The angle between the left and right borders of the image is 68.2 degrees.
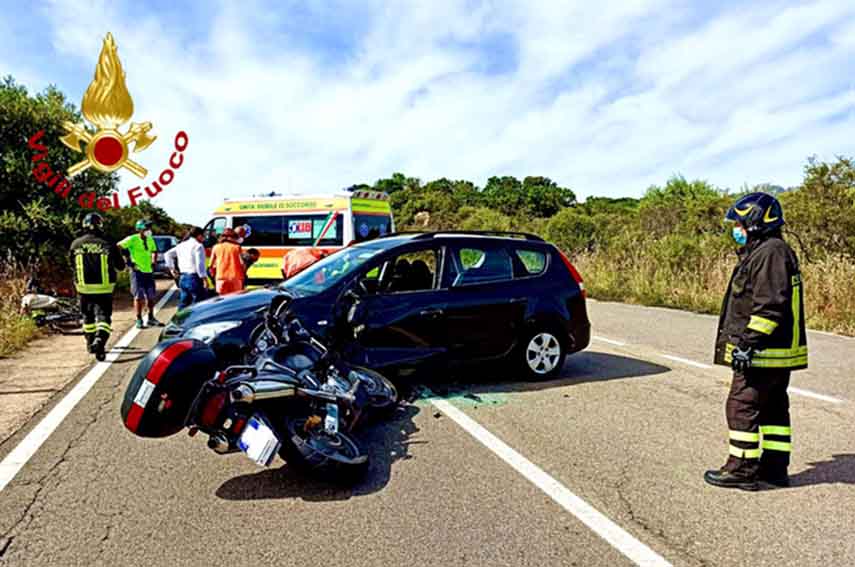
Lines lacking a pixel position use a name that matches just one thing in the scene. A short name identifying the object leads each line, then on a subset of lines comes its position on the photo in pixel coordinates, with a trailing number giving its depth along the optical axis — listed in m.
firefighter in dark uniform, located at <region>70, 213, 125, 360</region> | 8.08
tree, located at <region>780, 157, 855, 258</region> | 14.37
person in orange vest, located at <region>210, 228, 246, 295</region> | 9.51
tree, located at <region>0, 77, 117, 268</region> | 14.73
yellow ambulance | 14.72
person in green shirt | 10.69
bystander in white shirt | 10.34
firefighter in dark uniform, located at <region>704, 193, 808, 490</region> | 3.86
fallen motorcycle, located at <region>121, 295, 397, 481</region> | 3.77
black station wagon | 5.82
